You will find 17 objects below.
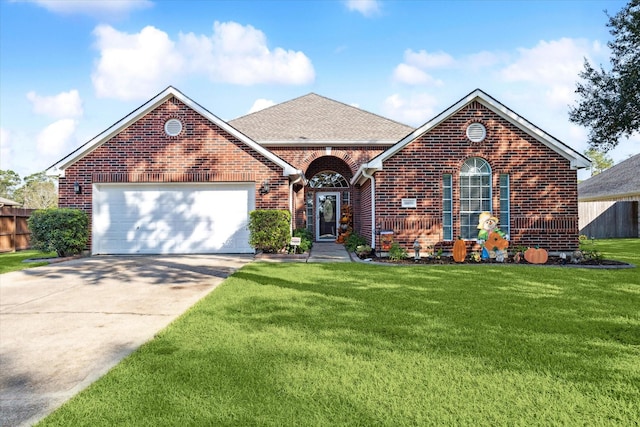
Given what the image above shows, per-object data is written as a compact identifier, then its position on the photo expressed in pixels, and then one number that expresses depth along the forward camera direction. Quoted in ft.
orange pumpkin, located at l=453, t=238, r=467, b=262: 36.42
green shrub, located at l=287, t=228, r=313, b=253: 43.60
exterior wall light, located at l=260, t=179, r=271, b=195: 44.06
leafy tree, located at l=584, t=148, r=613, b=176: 208.74
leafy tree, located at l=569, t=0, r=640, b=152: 51.06
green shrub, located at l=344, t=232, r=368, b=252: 47.66
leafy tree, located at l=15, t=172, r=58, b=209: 157.38
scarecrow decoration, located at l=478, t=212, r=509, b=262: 36.45
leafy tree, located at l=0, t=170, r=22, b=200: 171.63
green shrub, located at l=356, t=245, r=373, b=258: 40.69
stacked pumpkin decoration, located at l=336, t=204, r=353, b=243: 61.87
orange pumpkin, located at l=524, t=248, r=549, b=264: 35.22
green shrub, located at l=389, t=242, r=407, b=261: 37.06
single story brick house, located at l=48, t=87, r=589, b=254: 40.06
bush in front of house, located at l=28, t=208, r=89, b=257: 41.14
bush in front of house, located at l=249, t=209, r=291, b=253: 41.88
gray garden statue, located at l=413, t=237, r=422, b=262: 37.28
